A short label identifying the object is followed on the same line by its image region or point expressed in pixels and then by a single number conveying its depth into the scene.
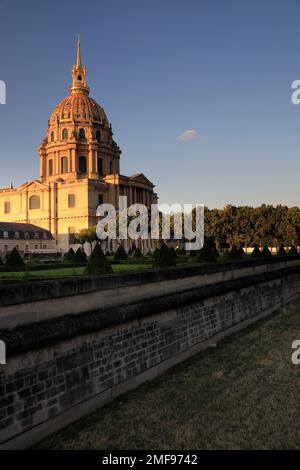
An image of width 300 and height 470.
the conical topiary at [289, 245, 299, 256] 35.91
